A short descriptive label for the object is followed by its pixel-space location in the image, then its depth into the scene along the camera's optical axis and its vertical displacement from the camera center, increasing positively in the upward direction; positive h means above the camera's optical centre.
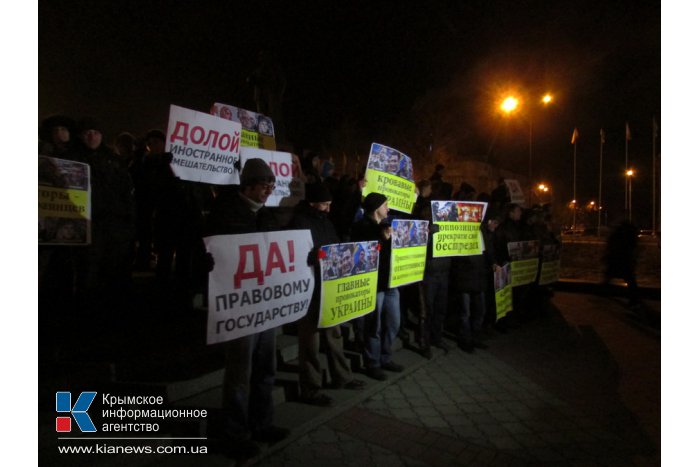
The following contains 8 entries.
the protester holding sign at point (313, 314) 4.40 -0.85
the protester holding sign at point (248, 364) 3.42 -1.09
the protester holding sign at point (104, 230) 4.28 +0.03
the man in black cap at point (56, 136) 4.11 +0.97
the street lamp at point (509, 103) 12.74 +3.90
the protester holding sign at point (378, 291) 5.27 -0.75
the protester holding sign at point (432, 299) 6.23 -1.01
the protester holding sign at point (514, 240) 7.66 -0.15
